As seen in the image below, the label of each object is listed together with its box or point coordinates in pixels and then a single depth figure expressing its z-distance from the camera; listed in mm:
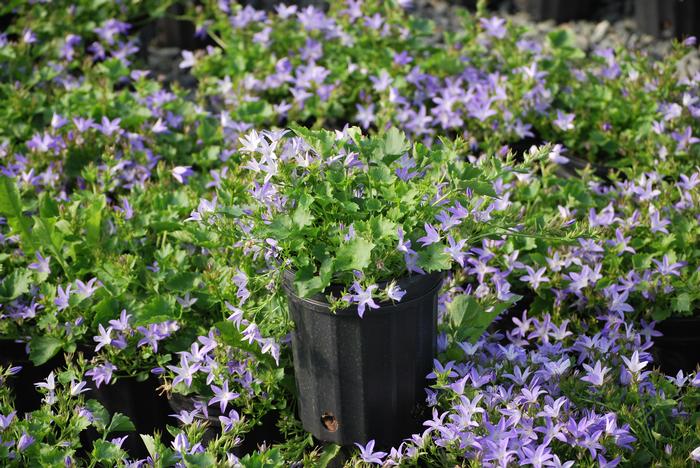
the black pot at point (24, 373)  5664
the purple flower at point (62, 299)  5199
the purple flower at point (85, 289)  5293
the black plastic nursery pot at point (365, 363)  4312
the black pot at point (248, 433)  4957
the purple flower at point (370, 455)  4410
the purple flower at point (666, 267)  5445
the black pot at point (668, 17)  10414
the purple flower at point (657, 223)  5752
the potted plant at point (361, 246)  4219
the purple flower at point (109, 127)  6730
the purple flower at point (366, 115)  7383
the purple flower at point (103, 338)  4984
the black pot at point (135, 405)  5277
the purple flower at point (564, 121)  6988
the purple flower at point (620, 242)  5641
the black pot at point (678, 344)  5656
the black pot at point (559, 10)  11477
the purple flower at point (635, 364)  4617
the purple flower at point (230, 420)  4566
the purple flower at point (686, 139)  6662
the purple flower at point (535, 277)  5418
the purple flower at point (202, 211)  4695
